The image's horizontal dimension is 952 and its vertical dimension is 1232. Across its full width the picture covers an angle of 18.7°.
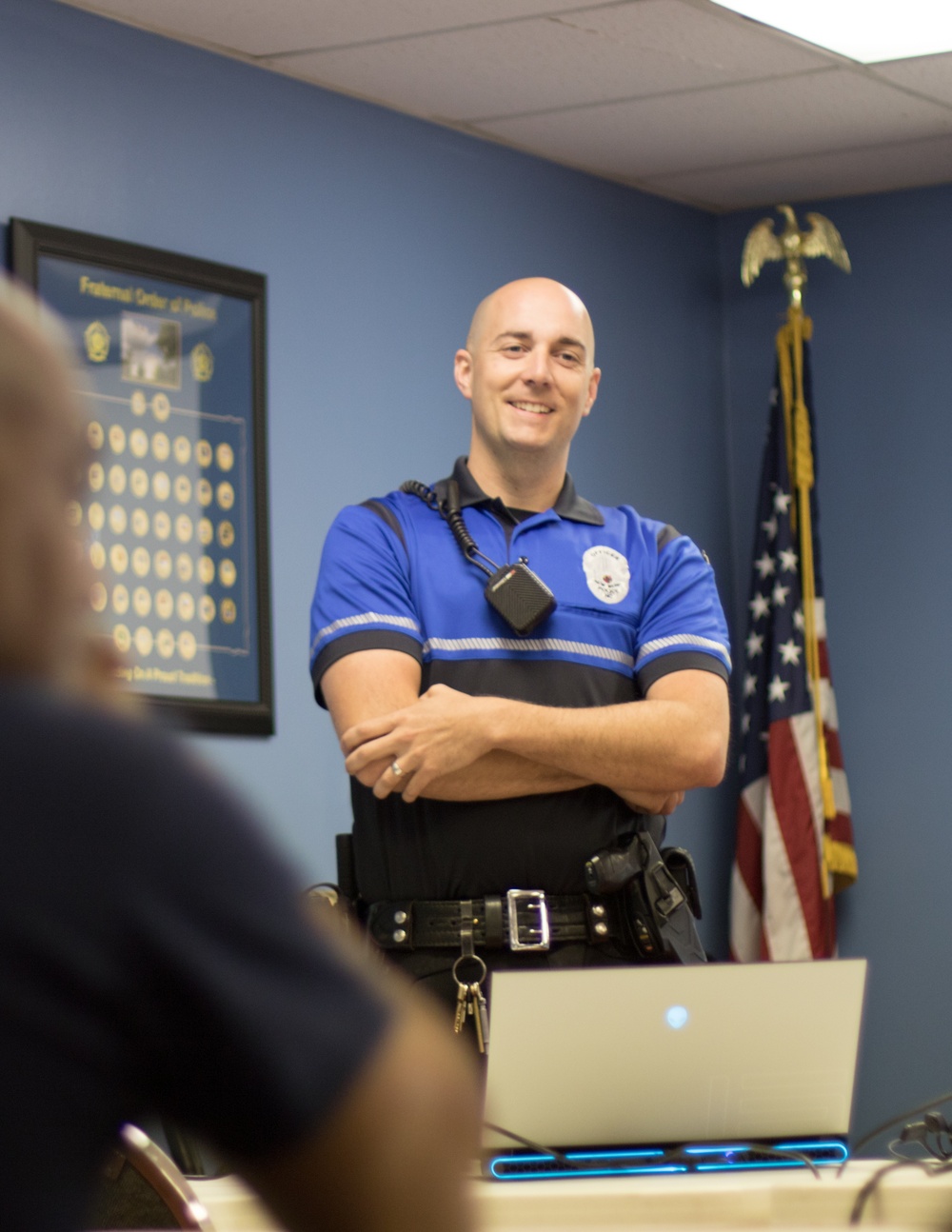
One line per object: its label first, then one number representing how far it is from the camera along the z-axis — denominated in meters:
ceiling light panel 5.96
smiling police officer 3.75
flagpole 7.42
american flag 7.38
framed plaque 5.54
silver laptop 2.67
